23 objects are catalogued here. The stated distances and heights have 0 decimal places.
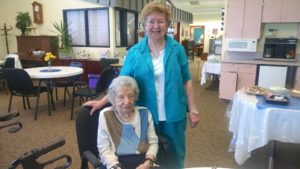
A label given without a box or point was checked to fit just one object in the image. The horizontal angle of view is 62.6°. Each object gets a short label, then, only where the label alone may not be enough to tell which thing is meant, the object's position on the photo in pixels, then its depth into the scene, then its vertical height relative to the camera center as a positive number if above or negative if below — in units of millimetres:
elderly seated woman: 1482 -542
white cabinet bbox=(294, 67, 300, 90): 4312 -647
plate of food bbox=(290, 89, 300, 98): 2393 -496
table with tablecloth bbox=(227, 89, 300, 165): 2045 -685
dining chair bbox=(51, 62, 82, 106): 4344 -733
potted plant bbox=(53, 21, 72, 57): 6227 +45
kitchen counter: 4305 -345
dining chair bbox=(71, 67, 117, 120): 3633 -677
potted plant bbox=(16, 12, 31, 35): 6527 +553
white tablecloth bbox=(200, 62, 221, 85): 5531 -590
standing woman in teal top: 1544 -193
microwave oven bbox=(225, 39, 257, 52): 4605 -45
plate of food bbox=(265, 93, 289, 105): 2158 -496
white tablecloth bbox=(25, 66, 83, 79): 3736 -486
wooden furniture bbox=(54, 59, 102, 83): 5938 -580
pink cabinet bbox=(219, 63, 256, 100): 4590 -649
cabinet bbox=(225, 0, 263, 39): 4527 +449
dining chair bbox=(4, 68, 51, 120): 3576 -618
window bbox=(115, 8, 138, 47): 6312 +403
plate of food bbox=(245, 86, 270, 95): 2483 -490
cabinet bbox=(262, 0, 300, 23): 4332 +566
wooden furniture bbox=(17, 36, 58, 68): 6284 -133
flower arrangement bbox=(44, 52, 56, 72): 4155 -243
